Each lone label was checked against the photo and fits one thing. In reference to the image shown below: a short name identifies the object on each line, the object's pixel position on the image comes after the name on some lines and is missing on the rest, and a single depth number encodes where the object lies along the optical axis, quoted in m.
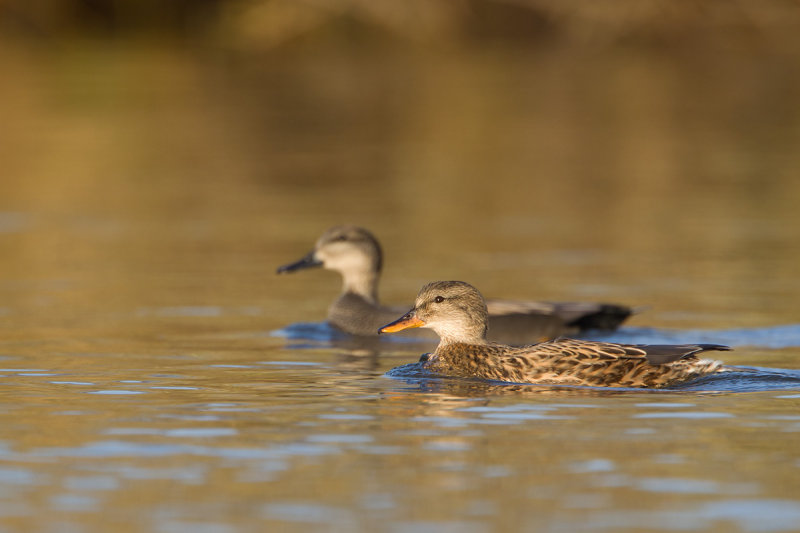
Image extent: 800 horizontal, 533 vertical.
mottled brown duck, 19.58
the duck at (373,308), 25.19
